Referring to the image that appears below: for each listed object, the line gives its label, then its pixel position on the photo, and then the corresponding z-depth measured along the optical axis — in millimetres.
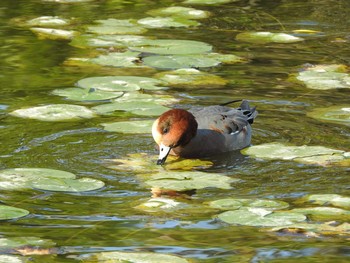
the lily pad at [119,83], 21000
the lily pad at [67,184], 14984
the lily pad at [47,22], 27109
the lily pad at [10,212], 13758
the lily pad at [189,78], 21797
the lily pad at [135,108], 19422
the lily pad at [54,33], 25937
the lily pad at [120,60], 23094
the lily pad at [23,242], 12492
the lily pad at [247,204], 14156
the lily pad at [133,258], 12031
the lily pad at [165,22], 27156
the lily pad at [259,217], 13453
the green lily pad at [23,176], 15125
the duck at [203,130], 17312
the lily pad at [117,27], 26266
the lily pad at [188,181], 15281
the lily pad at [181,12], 28437
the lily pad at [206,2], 30344
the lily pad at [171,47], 24000
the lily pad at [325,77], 21625
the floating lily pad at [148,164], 16516
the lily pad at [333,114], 19083
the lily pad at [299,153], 16641
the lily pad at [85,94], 20281
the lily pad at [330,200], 14273
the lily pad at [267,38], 25641
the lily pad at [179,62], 22953
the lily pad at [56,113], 19031
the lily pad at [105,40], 24984
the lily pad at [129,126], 18281
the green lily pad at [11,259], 11906
